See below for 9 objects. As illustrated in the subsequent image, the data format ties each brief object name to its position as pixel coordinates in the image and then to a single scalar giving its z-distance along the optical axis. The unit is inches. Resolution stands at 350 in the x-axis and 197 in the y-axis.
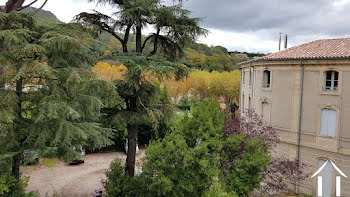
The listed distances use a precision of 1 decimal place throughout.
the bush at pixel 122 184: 512.4
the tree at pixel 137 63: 535.8
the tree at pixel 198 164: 423.2
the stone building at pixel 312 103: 669.9
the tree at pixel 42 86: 374.0
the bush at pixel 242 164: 486.9
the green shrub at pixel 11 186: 392.3
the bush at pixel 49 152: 413.1
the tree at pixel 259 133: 576.1
